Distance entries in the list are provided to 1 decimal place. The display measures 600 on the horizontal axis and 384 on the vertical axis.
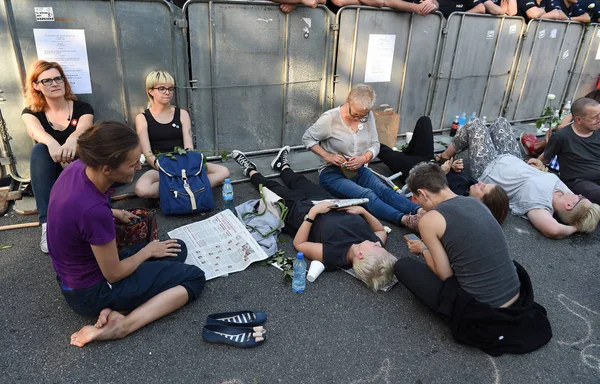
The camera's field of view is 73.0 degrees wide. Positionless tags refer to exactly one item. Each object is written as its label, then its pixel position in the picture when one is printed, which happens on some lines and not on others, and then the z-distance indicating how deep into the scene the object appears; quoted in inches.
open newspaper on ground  128.5
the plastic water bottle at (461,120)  261.7
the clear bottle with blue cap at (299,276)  120.0
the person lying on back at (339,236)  121.3
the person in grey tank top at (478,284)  101.3
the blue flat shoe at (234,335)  100.3
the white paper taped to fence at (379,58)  217.0
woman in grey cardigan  161.9
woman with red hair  141.4
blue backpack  152.9
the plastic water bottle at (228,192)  164.4
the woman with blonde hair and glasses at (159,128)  160.6
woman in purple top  86.4
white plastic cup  124.7
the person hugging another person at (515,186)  157.9
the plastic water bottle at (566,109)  309.2
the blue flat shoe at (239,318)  104.7
